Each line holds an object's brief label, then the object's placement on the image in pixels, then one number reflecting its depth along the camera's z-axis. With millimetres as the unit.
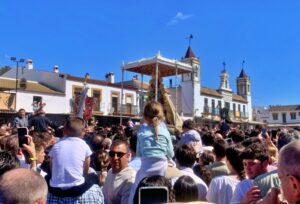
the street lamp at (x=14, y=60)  30278
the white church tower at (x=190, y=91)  42094
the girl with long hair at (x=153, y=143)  3920
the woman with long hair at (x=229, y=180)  3311
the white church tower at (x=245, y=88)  58534
